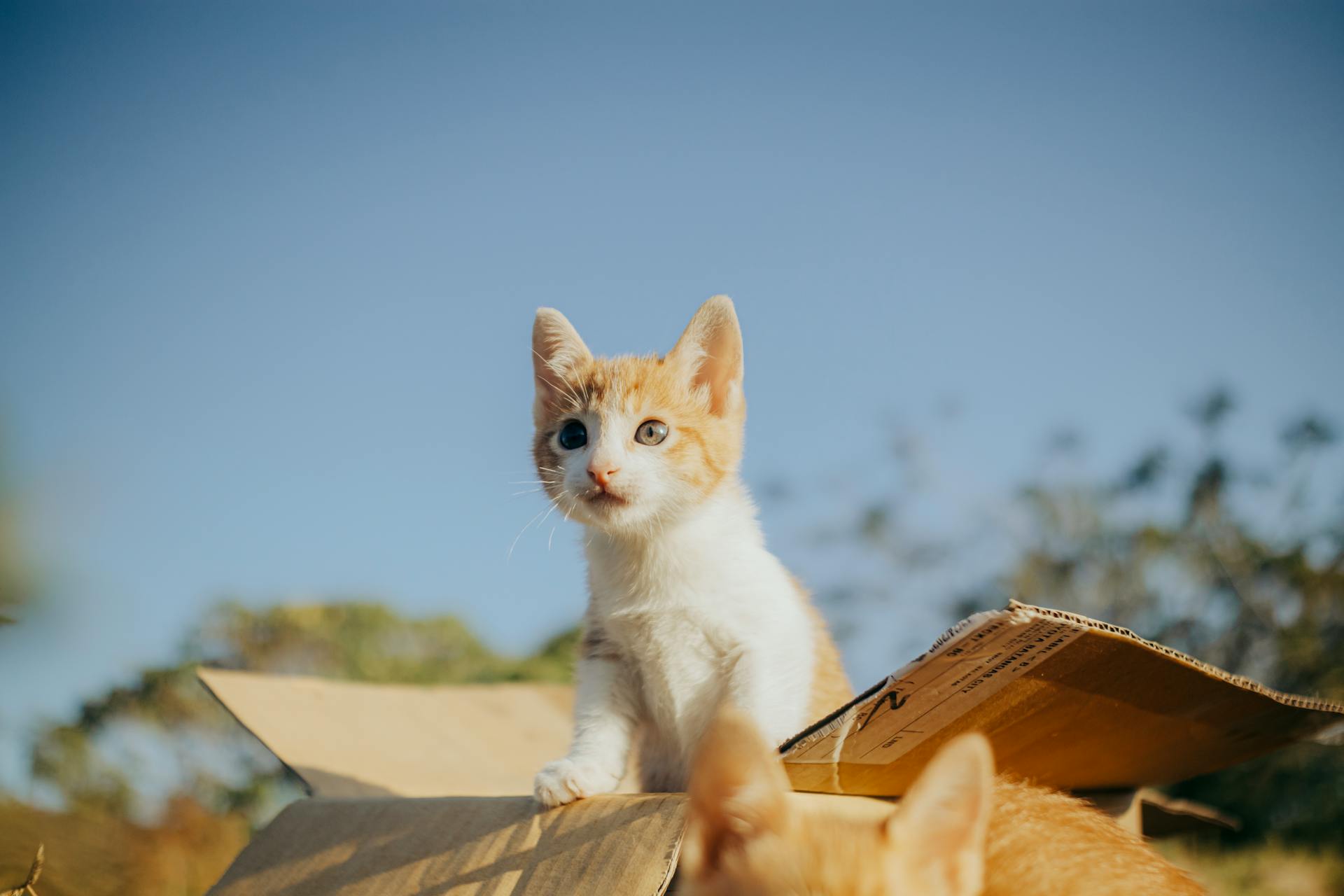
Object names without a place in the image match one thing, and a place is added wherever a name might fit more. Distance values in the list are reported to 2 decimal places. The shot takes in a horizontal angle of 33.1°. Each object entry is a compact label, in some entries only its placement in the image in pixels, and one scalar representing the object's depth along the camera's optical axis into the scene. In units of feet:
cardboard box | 2.09
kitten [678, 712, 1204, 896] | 1.96
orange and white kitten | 2.34
